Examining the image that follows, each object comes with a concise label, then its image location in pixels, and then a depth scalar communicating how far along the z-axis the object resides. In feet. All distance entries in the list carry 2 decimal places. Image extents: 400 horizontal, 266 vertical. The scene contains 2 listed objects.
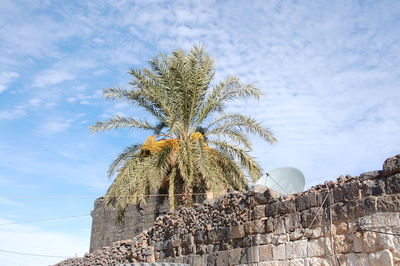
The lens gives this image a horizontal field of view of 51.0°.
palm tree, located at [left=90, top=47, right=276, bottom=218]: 34.76
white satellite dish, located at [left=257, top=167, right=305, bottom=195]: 25.61
